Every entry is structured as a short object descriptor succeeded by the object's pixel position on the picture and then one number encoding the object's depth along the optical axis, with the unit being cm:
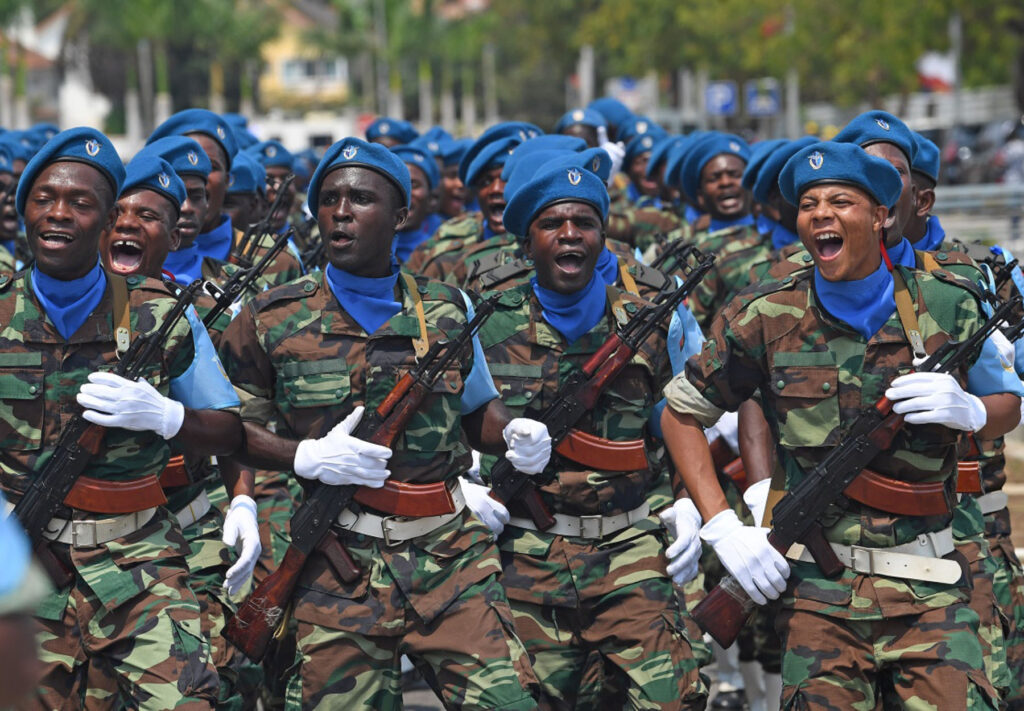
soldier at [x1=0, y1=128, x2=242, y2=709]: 1029
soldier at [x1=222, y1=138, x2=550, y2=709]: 1085
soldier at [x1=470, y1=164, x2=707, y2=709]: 1205
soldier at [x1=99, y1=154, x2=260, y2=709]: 1276
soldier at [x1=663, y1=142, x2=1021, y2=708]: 1016
